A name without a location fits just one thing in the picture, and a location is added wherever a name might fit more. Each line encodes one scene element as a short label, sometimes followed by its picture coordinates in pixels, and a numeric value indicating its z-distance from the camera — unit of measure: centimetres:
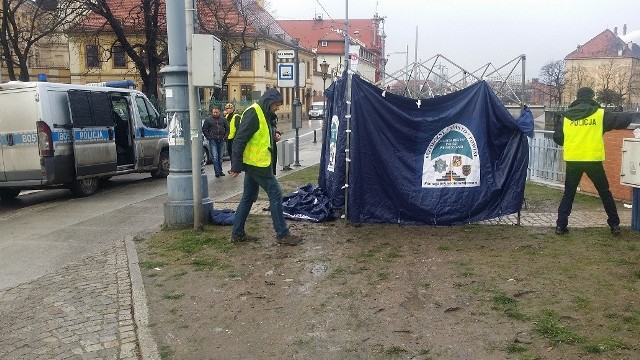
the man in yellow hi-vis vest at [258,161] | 693
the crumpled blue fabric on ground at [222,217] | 818
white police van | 1057
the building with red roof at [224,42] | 2647
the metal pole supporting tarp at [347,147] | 779
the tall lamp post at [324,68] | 2845
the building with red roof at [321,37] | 8000
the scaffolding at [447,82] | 789
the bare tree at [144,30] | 2313
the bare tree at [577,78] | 4928
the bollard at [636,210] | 734
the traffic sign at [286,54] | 1616
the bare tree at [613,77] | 4831
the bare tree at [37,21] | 2344
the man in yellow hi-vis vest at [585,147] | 724
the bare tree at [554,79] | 4562
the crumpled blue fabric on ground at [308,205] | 845
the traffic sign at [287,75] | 1606
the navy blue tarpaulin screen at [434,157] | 777
